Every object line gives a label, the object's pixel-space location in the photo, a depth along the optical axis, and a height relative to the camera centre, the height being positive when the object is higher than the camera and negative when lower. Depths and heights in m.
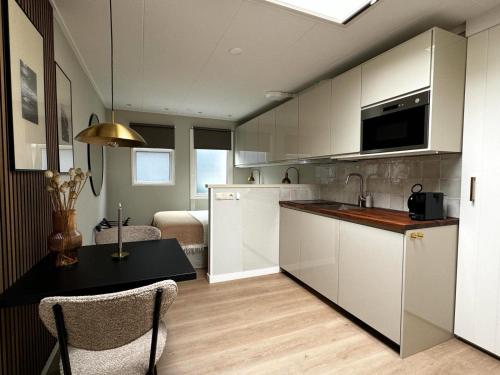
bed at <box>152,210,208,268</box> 3.46 -0.81
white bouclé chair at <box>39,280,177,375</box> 0.91 -0.56
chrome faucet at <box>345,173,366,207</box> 2.83 -0.17
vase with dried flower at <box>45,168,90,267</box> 1.41 -0.30
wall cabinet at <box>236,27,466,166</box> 1.84 +0.70
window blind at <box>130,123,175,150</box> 4.92 +0.78
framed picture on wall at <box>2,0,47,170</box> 1.22 +0.45
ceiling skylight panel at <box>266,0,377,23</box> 1.77 +1.18
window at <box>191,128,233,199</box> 5.34 +0.29
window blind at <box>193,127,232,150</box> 5.32 +0.77
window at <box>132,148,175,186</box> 5.01 +0.16
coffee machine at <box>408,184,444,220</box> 1.91 -0.21
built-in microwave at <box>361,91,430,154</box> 1.88 +0.41
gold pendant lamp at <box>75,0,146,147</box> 1.36 +0.22
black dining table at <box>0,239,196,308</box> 1.13 -0.52
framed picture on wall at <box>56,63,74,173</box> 1.99 +0.43
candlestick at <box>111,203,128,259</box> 1.60 -0.43
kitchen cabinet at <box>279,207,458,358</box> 1.83 -0.79
